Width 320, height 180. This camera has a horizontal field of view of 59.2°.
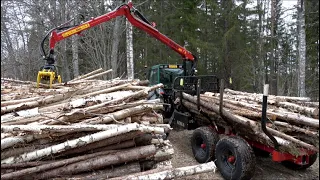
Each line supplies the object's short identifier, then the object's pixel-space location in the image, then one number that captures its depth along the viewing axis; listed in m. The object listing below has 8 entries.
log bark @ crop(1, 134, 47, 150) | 2.76
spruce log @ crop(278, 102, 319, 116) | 5.35
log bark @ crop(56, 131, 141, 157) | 3.01
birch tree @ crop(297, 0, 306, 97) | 13.56
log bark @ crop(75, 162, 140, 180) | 2.91
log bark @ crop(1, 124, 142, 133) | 2.78
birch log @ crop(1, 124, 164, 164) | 2.82
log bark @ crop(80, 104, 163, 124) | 3.23
